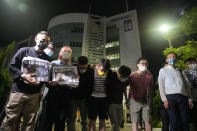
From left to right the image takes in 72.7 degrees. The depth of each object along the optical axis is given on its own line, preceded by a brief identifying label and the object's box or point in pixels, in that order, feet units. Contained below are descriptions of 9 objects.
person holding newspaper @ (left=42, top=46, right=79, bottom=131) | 7.20
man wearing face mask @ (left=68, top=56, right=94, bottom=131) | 9.08
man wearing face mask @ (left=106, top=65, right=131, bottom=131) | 9.63
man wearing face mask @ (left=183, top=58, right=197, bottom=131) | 10.56
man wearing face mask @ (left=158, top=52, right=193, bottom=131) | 8.70
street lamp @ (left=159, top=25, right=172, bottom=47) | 24.45
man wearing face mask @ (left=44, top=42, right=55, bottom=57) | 10.54
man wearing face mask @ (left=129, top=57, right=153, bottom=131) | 9.41
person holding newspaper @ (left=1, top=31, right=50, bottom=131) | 6.31
